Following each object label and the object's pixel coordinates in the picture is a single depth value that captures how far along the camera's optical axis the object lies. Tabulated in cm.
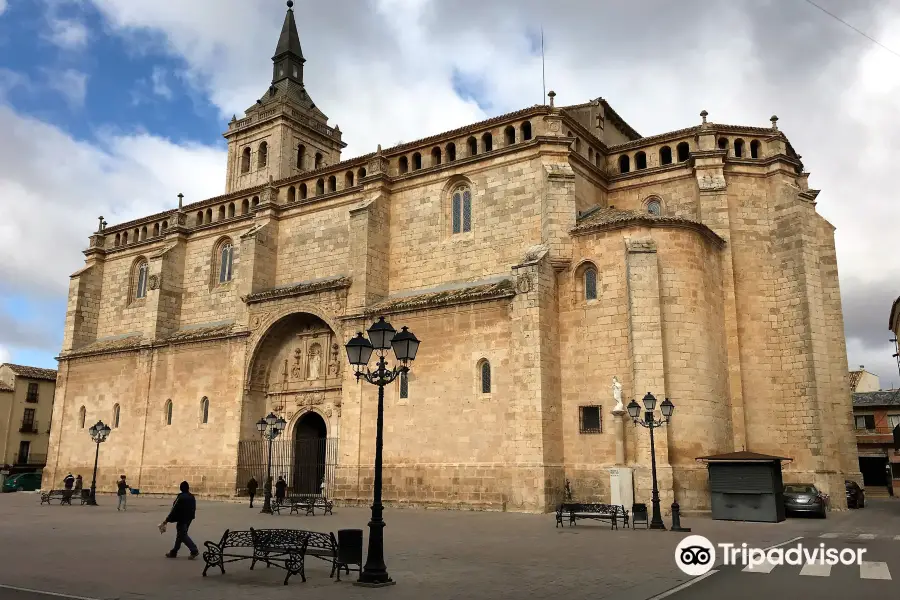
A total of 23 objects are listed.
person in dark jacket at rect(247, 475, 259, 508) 2687
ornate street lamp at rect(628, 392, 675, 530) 1802
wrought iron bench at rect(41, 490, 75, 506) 2830
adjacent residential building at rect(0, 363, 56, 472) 5147
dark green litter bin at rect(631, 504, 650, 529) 1931
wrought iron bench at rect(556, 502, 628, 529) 1819
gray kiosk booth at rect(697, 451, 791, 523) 2014
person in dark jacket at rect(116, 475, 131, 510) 2508
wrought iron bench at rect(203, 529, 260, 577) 1099
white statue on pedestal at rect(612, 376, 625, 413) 2341
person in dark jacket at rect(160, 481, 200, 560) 1260
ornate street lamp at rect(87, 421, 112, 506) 2966
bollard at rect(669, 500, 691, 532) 1773
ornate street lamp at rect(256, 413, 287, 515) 2347
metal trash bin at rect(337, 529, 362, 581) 1098
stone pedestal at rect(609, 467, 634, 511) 2241
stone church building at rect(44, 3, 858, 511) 2403
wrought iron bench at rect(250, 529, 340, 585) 1045
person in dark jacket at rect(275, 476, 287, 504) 2631
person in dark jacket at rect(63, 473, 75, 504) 2856
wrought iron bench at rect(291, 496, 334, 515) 2267
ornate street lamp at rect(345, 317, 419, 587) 1115
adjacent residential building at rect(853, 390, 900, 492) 4850
